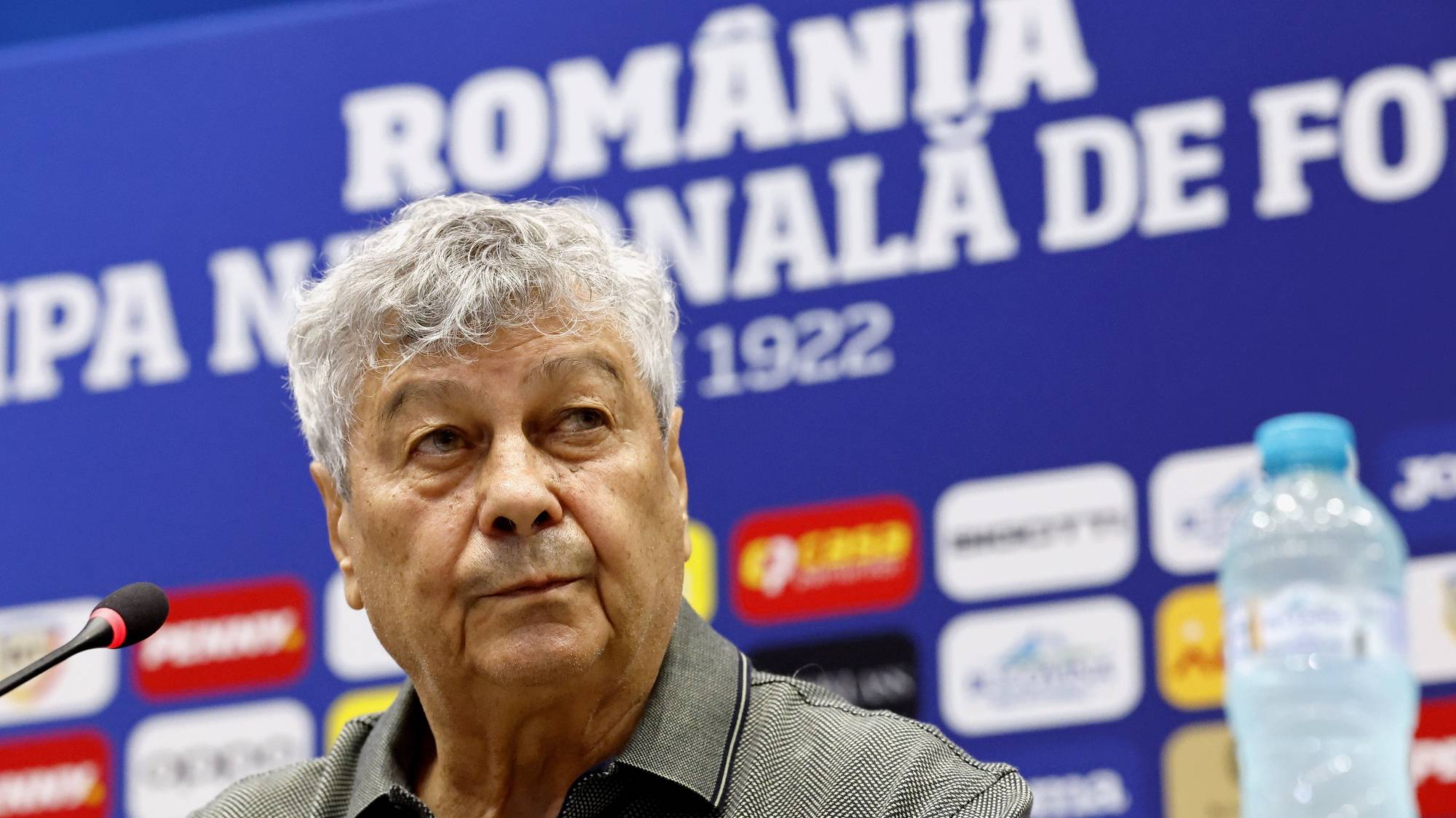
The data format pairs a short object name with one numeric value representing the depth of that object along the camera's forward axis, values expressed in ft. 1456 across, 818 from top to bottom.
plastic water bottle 12.84
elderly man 13.71
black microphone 13.64
